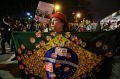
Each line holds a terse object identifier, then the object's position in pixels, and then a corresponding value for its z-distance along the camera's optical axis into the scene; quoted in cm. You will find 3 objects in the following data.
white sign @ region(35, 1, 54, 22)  249
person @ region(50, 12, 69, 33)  141
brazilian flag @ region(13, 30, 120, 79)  151
